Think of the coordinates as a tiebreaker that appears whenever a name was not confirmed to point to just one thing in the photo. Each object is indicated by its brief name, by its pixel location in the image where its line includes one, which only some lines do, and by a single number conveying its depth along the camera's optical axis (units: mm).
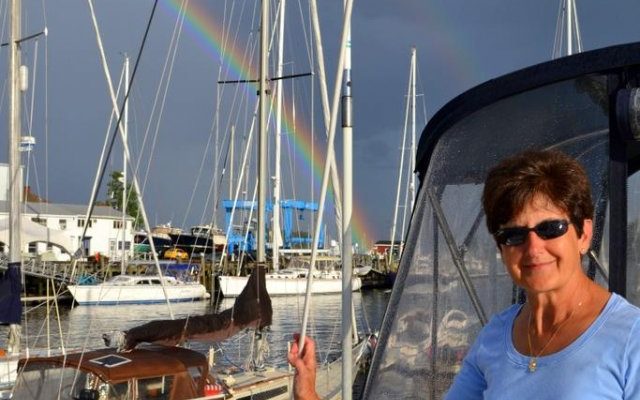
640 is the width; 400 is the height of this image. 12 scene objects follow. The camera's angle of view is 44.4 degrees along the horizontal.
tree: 97269
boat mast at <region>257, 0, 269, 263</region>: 16094
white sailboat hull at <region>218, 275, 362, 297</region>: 48625
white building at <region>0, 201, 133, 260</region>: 66688
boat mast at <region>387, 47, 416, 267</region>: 52438
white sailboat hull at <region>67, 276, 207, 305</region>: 45281
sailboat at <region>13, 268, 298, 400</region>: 9672
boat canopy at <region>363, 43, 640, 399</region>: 3914
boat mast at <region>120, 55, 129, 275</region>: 44006
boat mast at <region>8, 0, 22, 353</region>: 14305
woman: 2064
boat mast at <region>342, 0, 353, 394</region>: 4461
